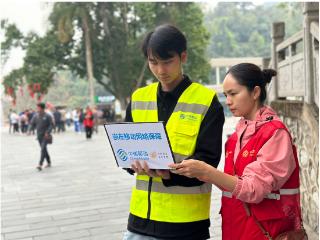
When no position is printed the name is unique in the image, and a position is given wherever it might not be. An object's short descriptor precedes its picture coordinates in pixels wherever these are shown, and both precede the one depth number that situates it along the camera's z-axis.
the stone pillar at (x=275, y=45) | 7.63
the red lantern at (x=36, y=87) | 28.42
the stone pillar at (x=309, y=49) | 5.07
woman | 1.78
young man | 1.97
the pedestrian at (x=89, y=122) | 18.30
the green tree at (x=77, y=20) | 26.29
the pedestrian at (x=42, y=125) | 10.88
